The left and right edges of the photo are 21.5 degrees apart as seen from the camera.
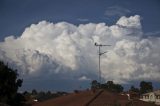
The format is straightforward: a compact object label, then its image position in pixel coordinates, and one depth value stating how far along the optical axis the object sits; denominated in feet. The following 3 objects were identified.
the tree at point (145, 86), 519.93
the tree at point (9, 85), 187.42
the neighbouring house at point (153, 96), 339.77
